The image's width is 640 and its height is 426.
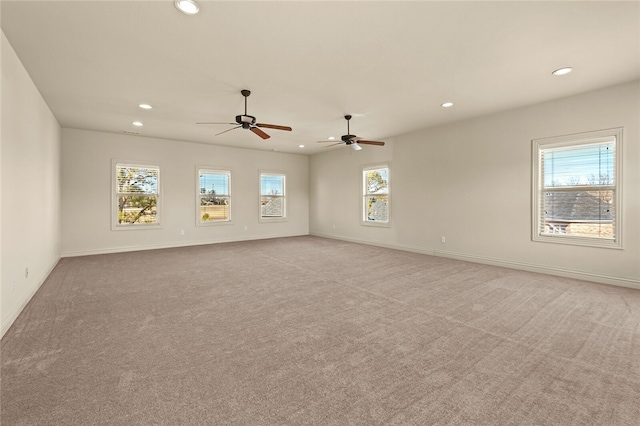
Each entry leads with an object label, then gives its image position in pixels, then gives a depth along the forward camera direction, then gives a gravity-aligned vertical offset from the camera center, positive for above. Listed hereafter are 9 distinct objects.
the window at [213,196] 7.63 +0.41
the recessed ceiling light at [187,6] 2.20 +1.63
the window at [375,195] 7.24 +0.42
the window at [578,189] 3.96 +0.35
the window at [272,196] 8.77 +0.47
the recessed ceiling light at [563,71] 3.36 +1.69
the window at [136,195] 6.56 +0.37
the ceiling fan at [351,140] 5.16 +1.32
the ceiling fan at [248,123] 4.00 +1.28
